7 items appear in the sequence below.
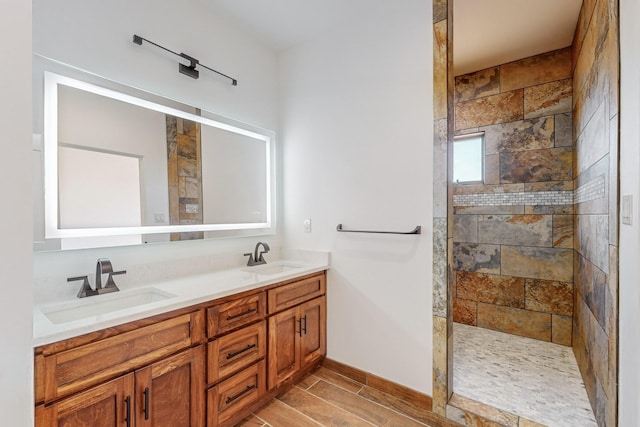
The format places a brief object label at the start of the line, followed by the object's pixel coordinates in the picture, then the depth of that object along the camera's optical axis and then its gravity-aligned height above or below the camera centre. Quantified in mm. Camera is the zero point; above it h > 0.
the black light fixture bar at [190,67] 1905 +989
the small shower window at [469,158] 3023 +580
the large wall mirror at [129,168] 1406 +269
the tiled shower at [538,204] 1807 +72
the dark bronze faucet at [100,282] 1441 -366
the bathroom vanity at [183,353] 1068 -674
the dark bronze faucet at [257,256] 2297 -360
